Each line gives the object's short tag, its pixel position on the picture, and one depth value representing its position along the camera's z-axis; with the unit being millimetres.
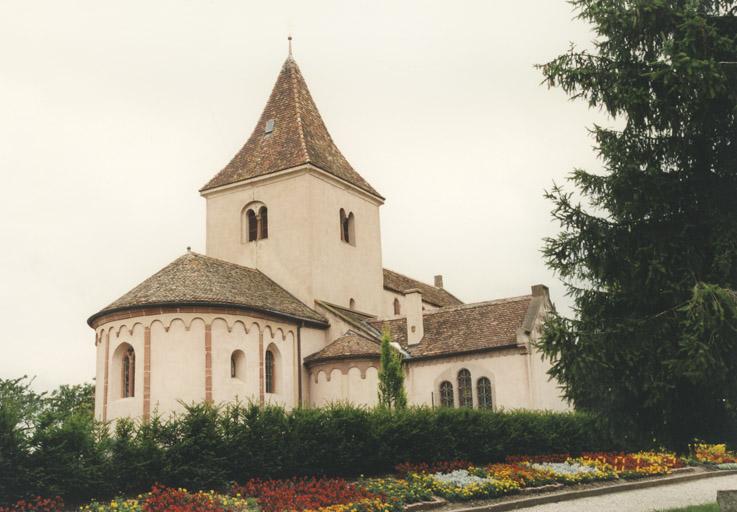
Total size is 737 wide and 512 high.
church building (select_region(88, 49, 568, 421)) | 28688
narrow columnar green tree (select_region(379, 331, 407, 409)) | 28031
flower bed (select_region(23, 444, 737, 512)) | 15855
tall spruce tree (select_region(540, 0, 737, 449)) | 13617
